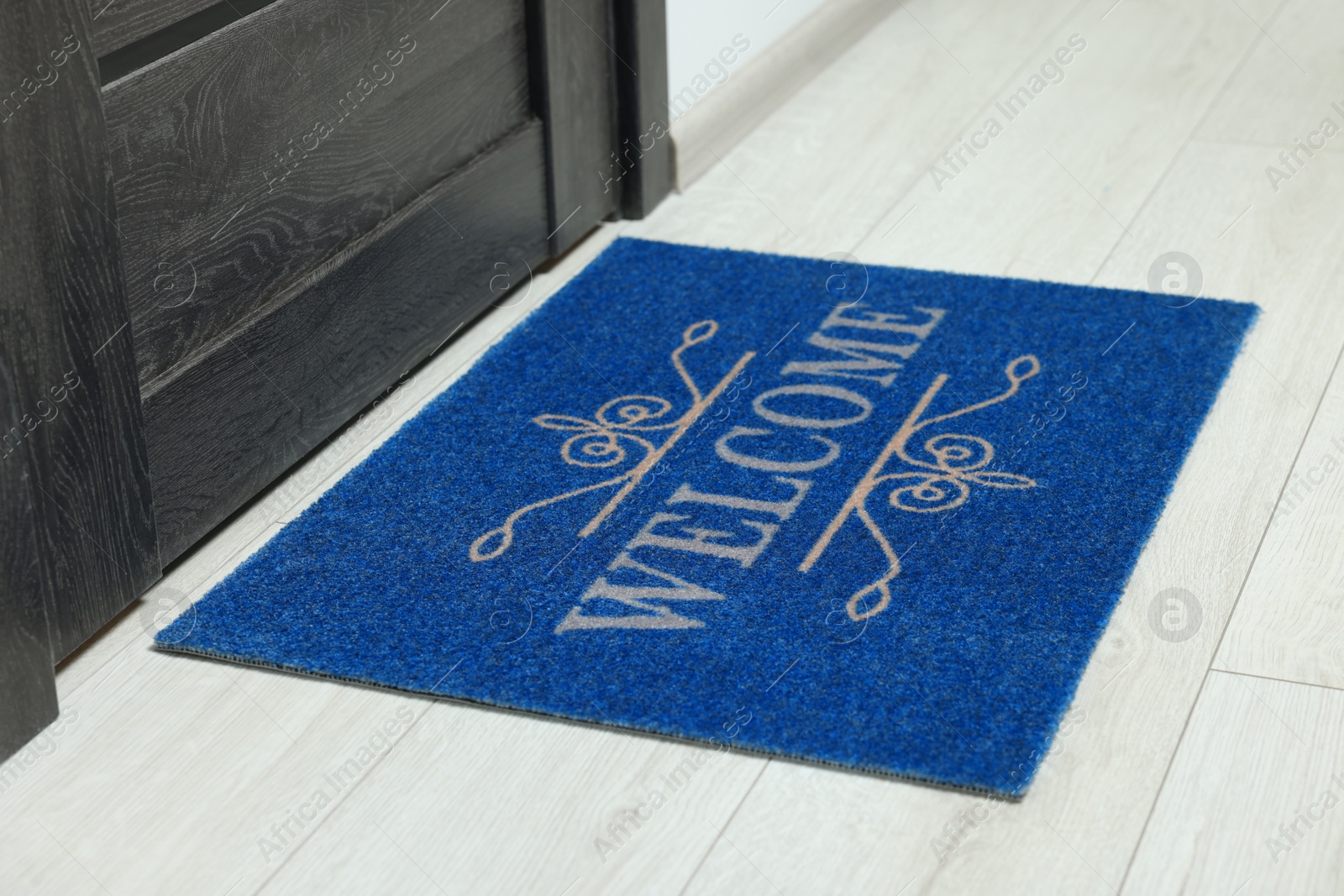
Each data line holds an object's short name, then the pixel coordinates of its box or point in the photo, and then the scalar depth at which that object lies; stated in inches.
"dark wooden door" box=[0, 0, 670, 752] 47.0
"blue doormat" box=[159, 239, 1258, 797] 48.0
